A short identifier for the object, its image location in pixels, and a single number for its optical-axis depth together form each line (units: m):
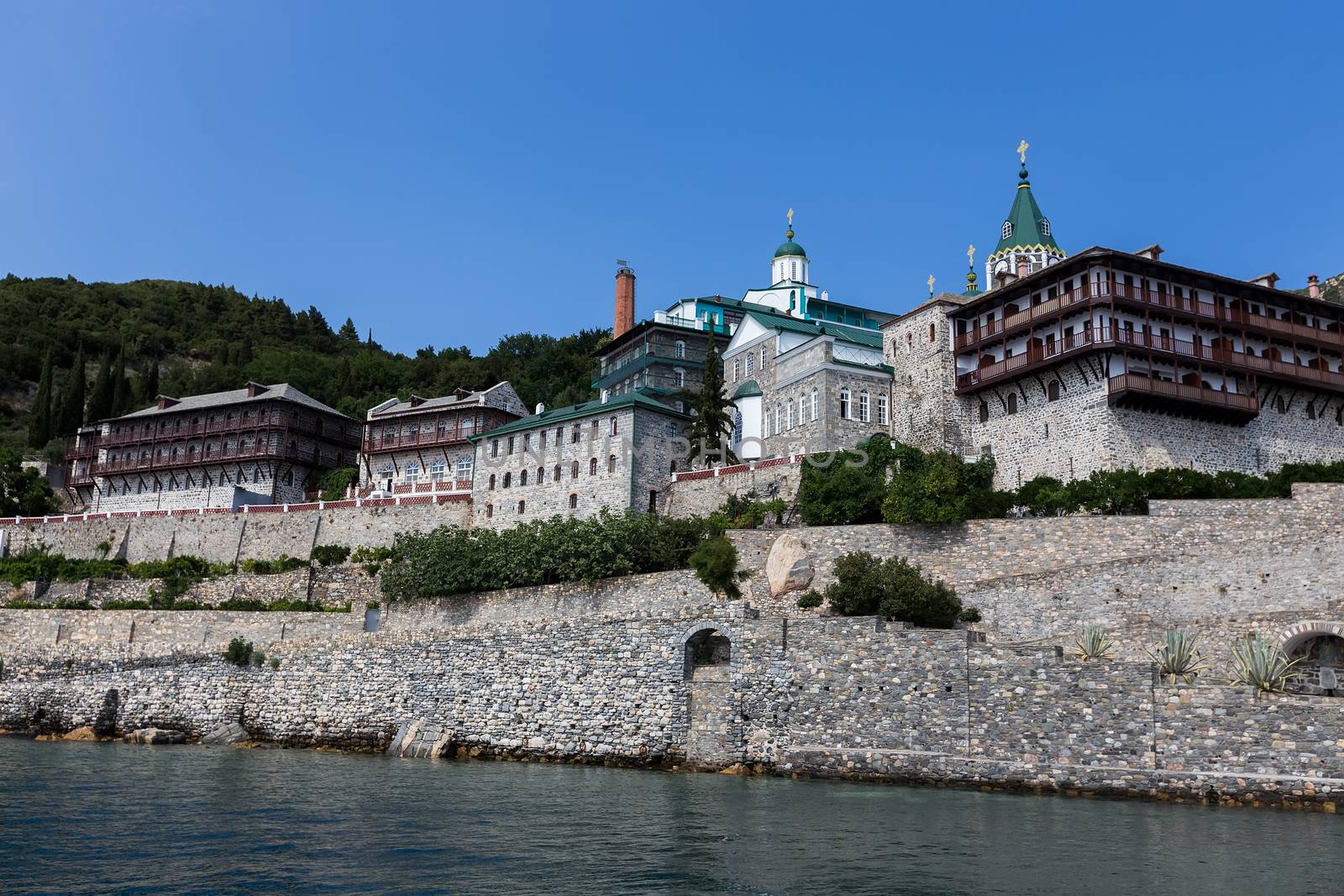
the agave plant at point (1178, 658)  26.97
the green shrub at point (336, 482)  66.31
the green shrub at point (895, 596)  33.09
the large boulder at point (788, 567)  37.44
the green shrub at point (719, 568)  37.41
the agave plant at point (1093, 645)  29.31
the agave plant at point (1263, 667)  25.44
